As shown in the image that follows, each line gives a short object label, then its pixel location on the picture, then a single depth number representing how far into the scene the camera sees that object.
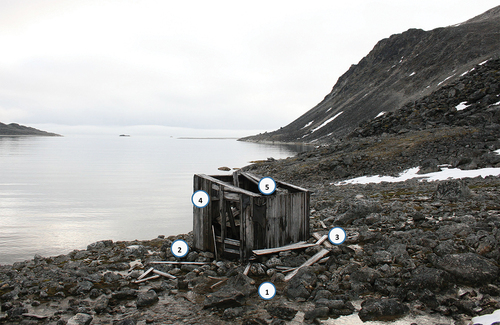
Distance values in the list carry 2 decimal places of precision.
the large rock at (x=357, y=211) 10.86
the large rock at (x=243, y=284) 6.95
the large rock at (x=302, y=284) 6.62
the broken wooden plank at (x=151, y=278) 7.75
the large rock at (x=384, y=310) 5.72
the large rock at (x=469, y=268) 6.24
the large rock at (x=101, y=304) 6.45
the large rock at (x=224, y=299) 6.48
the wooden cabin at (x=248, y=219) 8.27
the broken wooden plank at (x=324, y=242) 8.68
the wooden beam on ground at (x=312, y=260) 7.49
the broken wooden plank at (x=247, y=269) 7.75
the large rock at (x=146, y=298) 6.66
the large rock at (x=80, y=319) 6.00
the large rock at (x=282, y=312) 5.97
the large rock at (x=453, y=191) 12.01
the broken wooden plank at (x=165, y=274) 7.92
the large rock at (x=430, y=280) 6.24
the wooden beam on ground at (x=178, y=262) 8.60
